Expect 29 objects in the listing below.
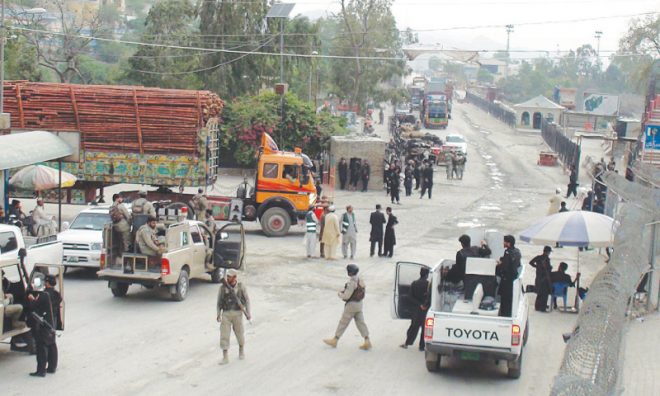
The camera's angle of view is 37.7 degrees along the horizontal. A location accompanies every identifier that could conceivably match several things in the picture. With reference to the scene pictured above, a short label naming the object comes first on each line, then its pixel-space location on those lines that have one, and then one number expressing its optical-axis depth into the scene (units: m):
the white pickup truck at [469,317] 13.54
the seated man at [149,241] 18.41
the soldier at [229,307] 14.66
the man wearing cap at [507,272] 14.66
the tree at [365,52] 75.00
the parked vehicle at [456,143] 58.53
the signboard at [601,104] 94.88
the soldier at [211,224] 21.41
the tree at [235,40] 54.38
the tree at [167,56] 58.56
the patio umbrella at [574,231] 18.59
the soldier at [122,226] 19.11
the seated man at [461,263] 15.49
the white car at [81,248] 21.08
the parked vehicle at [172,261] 18.56
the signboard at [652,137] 28.22
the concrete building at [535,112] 88.06
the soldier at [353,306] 15.49
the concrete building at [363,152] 41.84
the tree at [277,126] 45.00
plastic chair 19.56
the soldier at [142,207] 21.36
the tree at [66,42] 51.34
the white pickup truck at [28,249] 16.45
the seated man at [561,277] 19.44
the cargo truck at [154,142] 28.72
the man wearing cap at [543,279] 19.30
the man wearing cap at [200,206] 27.02
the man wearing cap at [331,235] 25.09
